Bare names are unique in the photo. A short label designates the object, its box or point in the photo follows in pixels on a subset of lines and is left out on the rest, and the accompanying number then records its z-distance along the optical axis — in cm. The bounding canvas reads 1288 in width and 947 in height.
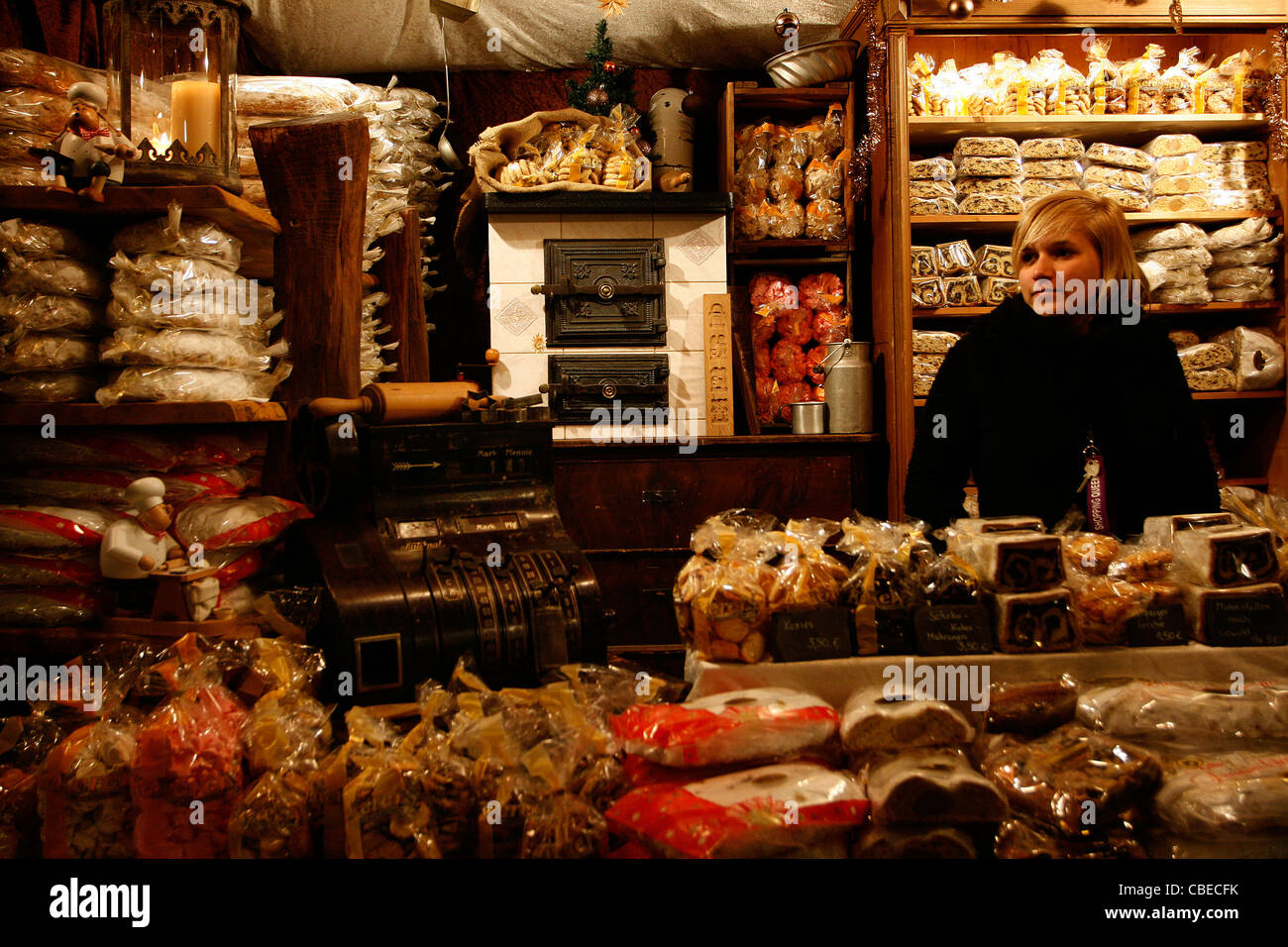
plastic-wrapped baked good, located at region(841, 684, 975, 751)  103
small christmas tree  359
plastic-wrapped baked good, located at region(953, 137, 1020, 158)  355
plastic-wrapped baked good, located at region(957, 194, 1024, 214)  354
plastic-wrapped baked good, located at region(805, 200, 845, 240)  374
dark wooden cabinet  330
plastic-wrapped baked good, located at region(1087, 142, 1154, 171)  360
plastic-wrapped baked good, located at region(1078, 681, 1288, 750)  107
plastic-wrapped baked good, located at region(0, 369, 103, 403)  181
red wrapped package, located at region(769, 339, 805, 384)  382
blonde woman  183
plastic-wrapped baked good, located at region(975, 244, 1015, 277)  360
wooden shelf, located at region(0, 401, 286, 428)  176
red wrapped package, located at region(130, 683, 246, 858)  106
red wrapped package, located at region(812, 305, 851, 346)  381
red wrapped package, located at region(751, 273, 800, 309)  388
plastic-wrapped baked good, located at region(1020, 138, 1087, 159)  357
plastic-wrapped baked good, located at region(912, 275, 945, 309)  355
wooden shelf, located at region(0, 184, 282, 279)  175
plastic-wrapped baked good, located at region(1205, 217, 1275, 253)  351
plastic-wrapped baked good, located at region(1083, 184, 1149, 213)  358
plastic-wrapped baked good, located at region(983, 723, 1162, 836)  96
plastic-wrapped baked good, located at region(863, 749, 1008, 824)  91
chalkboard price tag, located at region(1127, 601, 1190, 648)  127
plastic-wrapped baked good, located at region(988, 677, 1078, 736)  115
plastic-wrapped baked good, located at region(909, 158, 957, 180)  358
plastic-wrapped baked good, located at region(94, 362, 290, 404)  182
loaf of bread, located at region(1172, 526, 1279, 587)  129
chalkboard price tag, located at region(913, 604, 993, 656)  123
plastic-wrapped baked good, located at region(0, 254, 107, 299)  175
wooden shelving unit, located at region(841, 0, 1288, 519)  339
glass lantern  189
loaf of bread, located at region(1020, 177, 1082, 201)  357
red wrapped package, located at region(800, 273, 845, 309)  386
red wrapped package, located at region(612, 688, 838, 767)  103
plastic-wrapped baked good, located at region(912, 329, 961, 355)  357
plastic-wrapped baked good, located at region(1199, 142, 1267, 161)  359
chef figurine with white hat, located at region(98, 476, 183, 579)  168
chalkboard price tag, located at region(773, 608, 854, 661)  124
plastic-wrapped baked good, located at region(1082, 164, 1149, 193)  359
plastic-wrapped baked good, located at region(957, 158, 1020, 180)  354
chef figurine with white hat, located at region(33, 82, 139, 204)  173
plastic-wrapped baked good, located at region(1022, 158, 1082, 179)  357
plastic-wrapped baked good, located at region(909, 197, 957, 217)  357
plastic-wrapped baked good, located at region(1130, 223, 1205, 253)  352
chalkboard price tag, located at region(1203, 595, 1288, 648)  127
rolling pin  192
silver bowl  363
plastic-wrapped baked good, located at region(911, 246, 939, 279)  359
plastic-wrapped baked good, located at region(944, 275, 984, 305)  358
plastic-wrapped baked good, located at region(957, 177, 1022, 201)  355
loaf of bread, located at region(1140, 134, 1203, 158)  358
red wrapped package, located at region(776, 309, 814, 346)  383
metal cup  346
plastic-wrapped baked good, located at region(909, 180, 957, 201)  357
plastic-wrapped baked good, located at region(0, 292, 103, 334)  177
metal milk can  352
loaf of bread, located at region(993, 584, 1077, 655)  124
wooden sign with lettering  355
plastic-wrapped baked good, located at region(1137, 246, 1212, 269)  353
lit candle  189
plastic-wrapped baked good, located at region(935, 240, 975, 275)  360
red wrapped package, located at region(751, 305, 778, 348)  384
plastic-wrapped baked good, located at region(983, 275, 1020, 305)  360
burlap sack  345
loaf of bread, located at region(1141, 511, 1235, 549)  138
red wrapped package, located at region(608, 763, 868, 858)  88
